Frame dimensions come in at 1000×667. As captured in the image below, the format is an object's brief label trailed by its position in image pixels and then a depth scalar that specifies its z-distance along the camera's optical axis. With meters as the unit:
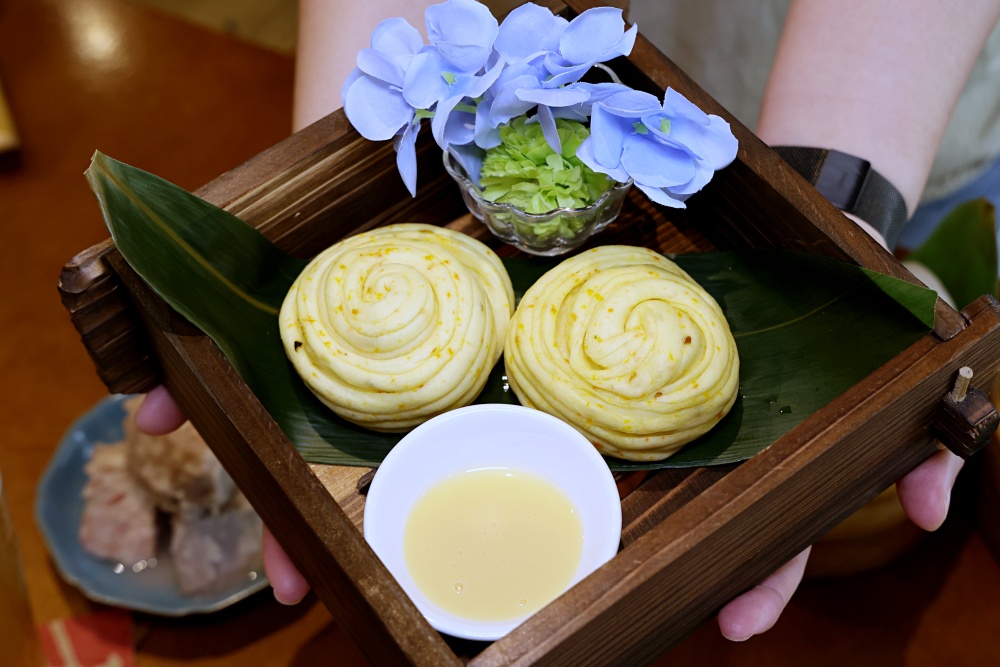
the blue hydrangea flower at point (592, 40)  0.53
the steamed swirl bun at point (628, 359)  0.51
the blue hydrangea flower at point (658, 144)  0.52
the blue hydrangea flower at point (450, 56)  0.53
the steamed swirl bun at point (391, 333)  0.52
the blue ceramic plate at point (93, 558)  0.64
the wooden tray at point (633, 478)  0.45
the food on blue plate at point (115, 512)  0.66
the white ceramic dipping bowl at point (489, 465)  0.49
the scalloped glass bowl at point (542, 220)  0.54
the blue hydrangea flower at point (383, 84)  0.54
